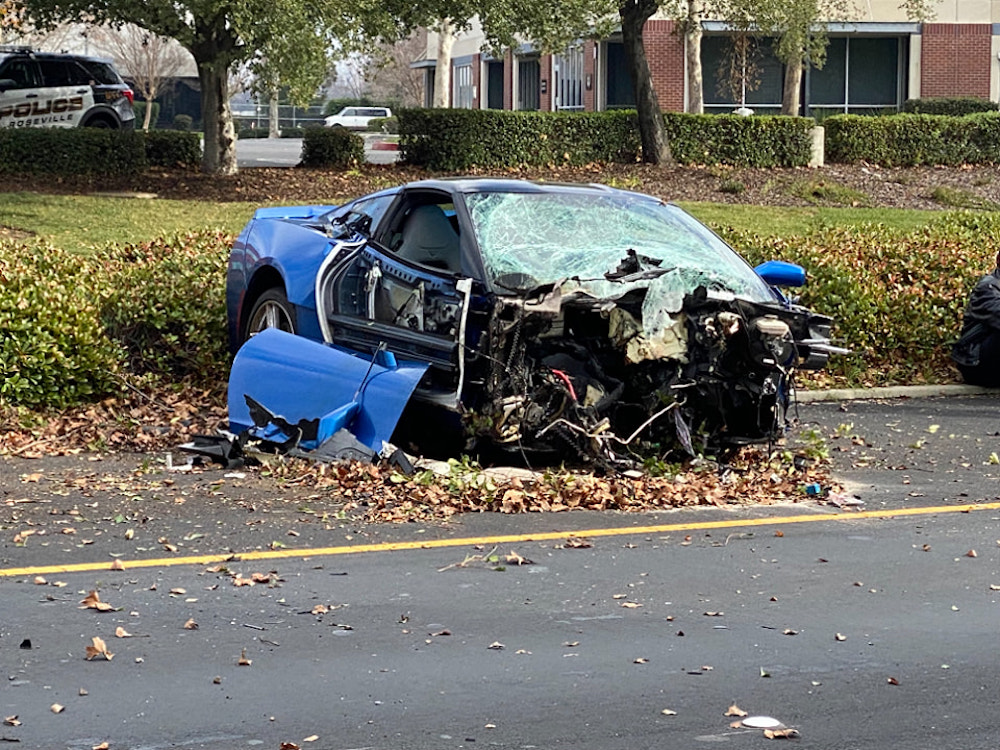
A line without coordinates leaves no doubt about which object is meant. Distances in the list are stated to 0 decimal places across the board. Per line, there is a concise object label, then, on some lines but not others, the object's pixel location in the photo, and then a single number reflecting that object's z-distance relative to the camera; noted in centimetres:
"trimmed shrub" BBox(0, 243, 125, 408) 1026
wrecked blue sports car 855
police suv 2712
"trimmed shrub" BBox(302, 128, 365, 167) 2584
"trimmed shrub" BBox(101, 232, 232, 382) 1138
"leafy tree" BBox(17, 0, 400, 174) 2039
